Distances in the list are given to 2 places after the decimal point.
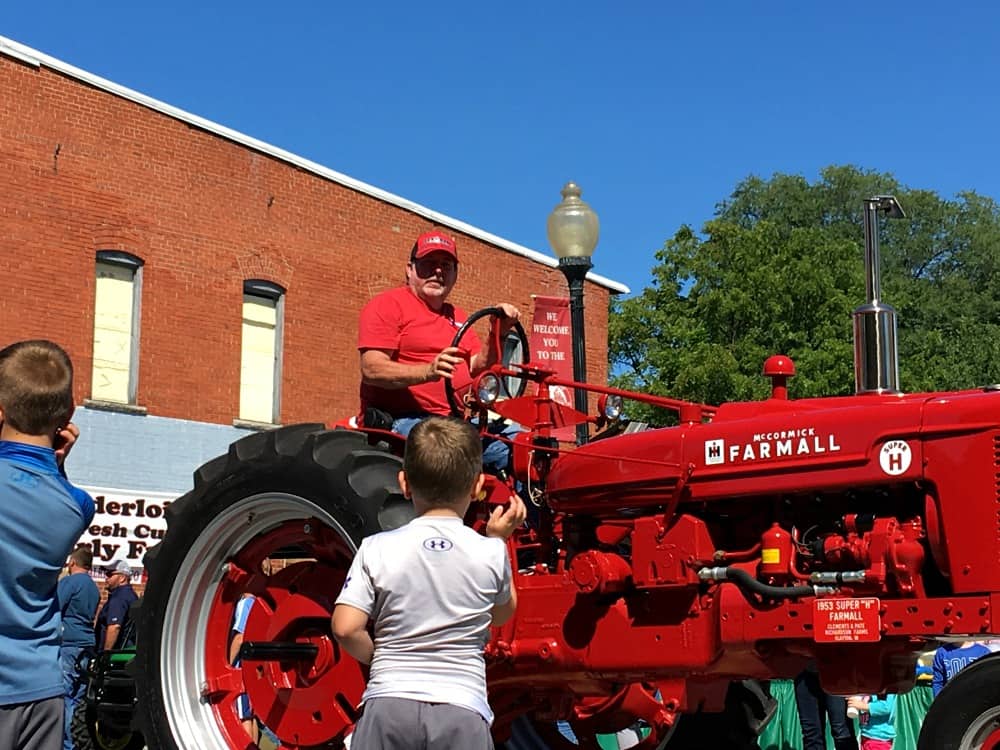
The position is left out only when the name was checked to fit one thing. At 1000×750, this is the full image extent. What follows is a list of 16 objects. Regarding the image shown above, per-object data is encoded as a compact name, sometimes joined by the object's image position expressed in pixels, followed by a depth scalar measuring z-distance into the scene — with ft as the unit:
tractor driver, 19.03
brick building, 63.26
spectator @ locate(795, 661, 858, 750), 30.32
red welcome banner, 34.73
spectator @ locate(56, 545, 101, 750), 36.06
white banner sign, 62.80
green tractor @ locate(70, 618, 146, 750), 25.90
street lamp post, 36.06
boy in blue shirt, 11.46
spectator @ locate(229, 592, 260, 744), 19.43
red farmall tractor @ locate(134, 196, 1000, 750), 15.20
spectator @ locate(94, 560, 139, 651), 38.70
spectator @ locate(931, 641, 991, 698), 31.71
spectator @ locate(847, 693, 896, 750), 34.99
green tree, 107.24
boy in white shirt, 11.03
